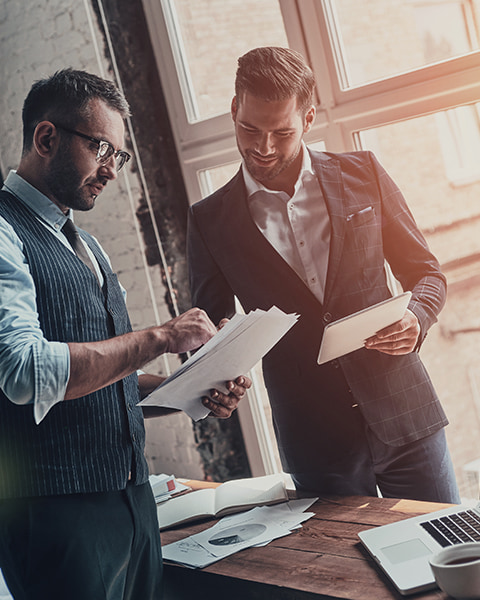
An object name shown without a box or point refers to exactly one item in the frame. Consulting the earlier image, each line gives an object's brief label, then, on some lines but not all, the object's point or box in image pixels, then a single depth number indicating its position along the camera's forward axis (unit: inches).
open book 82.4
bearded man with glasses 53.2
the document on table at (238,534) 69.9
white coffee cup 47.6
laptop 53.8
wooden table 57.1
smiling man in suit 77.0
